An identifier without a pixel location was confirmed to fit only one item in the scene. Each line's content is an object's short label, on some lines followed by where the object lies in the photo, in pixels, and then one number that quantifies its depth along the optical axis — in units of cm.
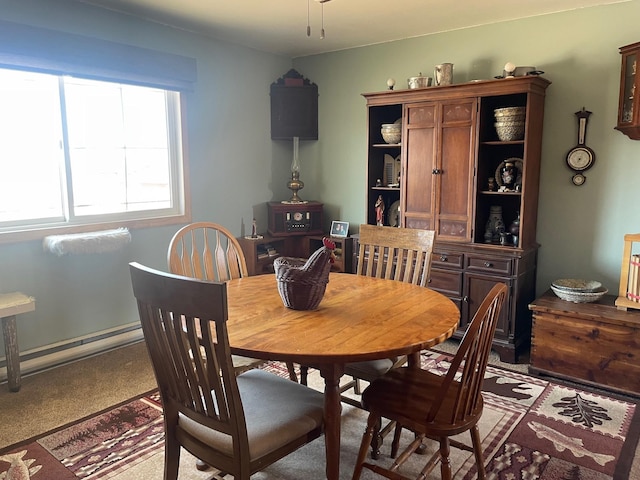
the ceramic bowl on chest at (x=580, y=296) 296
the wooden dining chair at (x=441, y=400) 153
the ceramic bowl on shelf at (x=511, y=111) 316
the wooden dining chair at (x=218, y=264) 234
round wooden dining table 152
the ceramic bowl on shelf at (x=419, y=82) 355
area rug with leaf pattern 205
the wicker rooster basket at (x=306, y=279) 185
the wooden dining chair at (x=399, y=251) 249
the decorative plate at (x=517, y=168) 338
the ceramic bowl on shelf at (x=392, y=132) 371
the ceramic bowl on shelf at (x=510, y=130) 319
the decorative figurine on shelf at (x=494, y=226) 342
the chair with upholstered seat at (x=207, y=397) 133
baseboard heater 299
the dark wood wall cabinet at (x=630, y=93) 281
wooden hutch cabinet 318
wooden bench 268
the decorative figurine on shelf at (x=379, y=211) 387
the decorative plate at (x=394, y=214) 399
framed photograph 418
